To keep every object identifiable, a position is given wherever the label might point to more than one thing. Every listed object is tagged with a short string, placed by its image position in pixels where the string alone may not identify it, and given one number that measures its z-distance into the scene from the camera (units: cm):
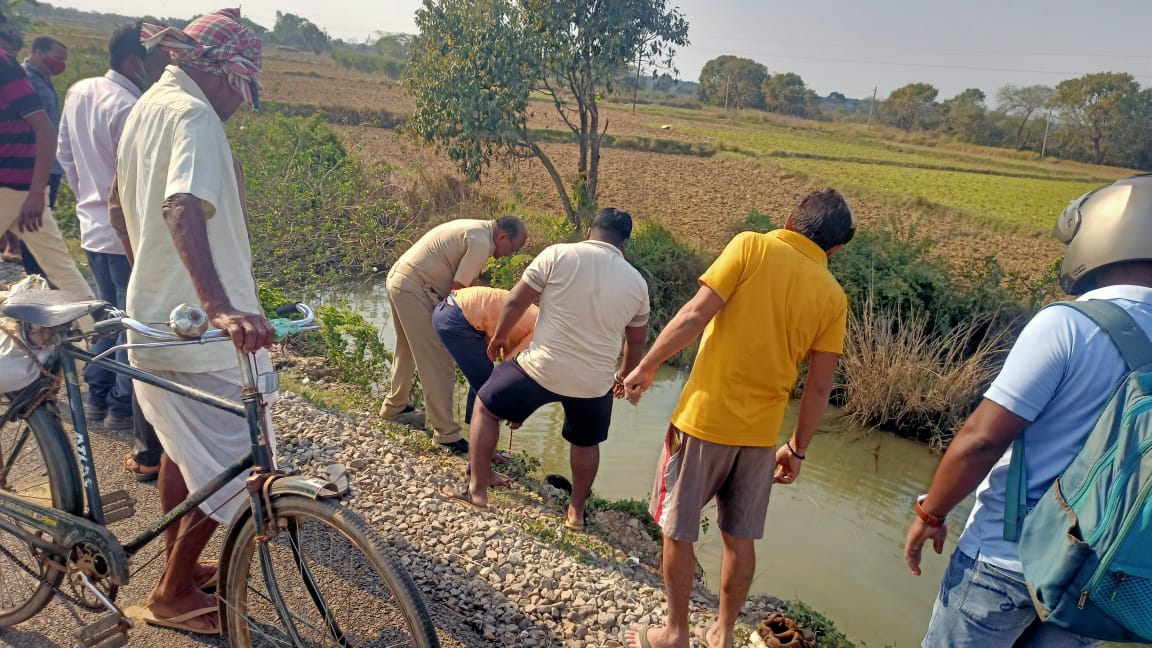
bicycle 229
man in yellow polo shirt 305
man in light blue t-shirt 196
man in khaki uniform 541
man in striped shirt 456
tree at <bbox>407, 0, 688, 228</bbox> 1085
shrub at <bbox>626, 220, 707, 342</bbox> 1089
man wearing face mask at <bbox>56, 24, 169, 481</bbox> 425
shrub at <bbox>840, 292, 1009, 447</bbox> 883
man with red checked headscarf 256
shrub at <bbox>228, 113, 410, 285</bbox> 1120
